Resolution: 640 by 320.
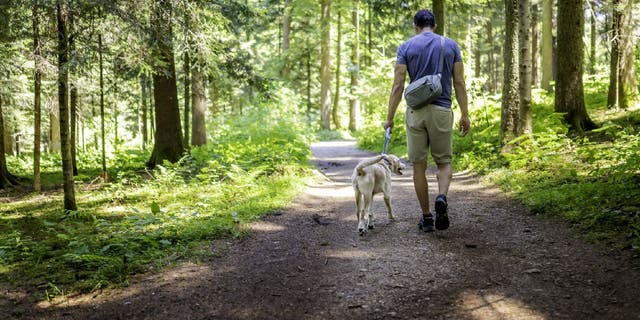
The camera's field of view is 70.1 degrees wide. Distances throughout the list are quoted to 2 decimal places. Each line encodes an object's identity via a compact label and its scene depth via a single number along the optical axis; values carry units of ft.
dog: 17.81
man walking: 16.22
